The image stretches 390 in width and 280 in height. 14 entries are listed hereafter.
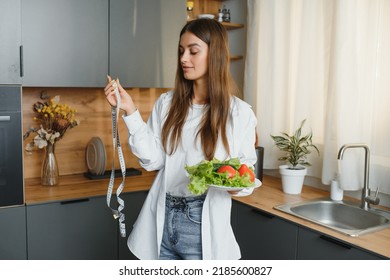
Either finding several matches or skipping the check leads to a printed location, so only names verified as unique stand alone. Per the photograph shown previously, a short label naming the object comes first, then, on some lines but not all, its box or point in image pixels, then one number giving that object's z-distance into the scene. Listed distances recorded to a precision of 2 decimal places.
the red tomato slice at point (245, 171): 1.55
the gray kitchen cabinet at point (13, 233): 2.20
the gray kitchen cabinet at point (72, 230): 2.28
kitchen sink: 2.14
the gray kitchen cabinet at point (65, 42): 2.32
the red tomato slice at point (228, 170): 1.52
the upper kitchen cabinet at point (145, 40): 2.57
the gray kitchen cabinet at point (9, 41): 2.18
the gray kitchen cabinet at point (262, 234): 2.05
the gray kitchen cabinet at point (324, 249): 1.72
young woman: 1.63
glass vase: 2.59
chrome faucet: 2.17
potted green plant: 2.47
